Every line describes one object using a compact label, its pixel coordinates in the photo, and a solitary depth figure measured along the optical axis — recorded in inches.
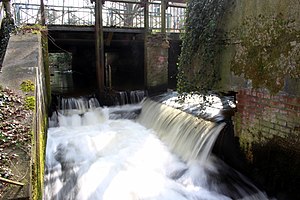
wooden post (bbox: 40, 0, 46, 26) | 376.5
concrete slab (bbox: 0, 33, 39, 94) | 155.5
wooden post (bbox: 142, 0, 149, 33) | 405.7
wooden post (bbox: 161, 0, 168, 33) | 410.9
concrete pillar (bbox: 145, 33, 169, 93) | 411.2
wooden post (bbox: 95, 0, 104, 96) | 381.4
